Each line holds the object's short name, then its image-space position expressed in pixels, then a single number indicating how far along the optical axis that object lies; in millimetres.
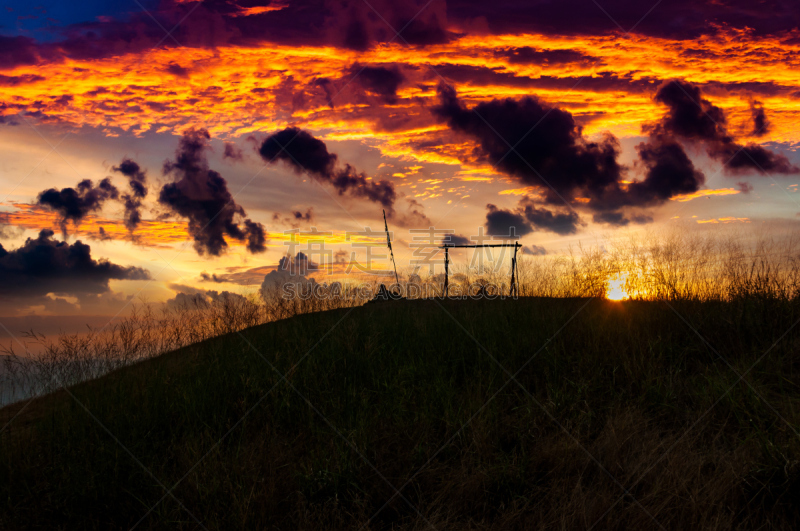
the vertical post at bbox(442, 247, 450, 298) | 13840
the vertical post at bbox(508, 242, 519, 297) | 9781
